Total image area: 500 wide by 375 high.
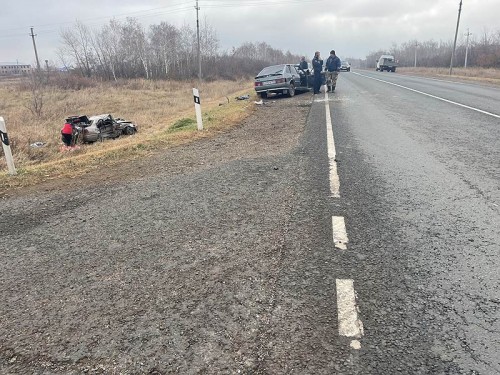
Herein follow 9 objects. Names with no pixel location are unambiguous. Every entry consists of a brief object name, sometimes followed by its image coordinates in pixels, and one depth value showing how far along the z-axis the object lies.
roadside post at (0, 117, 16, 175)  6.61
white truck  59.34
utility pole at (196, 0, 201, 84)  38.95
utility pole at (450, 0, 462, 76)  41.97
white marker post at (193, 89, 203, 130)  9.59
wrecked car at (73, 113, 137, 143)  11.84
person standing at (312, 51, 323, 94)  17.75
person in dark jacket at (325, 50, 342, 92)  17.39
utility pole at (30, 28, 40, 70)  50.56
